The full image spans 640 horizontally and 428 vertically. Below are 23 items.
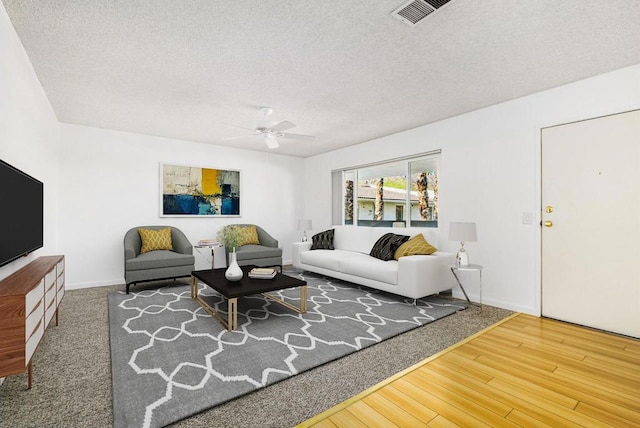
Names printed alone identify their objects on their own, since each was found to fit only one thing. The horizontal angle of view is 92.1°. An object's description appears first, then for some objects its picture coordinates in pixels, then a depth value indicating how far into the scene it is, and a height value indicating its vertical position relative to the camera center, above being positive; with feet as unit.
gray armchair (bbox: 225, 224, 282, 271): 16.89 -2.48
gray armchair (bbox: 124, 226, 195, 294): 13.70 -2.36
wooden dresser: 5.22 -1.97
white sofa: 12.01 -2.46
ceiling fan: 11.92 +3.23
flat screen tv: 6.43 -0.07
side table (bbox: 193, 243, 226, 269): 18.03 -2.63
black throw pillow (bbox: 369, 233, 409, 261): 14.25 -1.69
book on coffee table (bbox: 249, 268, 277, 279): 11.50 -2.39
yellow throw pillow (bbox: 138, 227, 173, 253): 15.58 -1.50
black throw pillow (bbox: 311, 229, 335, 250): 18.25 -1.85
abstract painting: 17.61 +1.13
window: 15.73 +0.96
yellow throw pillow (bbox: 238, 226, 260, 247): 18.66 -1.54
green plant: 13.60 -1.22
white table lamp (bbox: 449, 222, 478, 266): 11.53 -0.85
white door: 9.33 -0.44
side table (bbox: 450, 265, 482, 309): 11.49 -2.23
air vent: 6.35 +4.28
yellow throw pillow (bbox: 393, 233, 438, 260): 13.14 -1.65
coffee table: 9.55 -2.60
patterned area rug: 6.12 -3.68
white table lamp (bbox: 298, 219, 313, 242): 20.18 -0.99
